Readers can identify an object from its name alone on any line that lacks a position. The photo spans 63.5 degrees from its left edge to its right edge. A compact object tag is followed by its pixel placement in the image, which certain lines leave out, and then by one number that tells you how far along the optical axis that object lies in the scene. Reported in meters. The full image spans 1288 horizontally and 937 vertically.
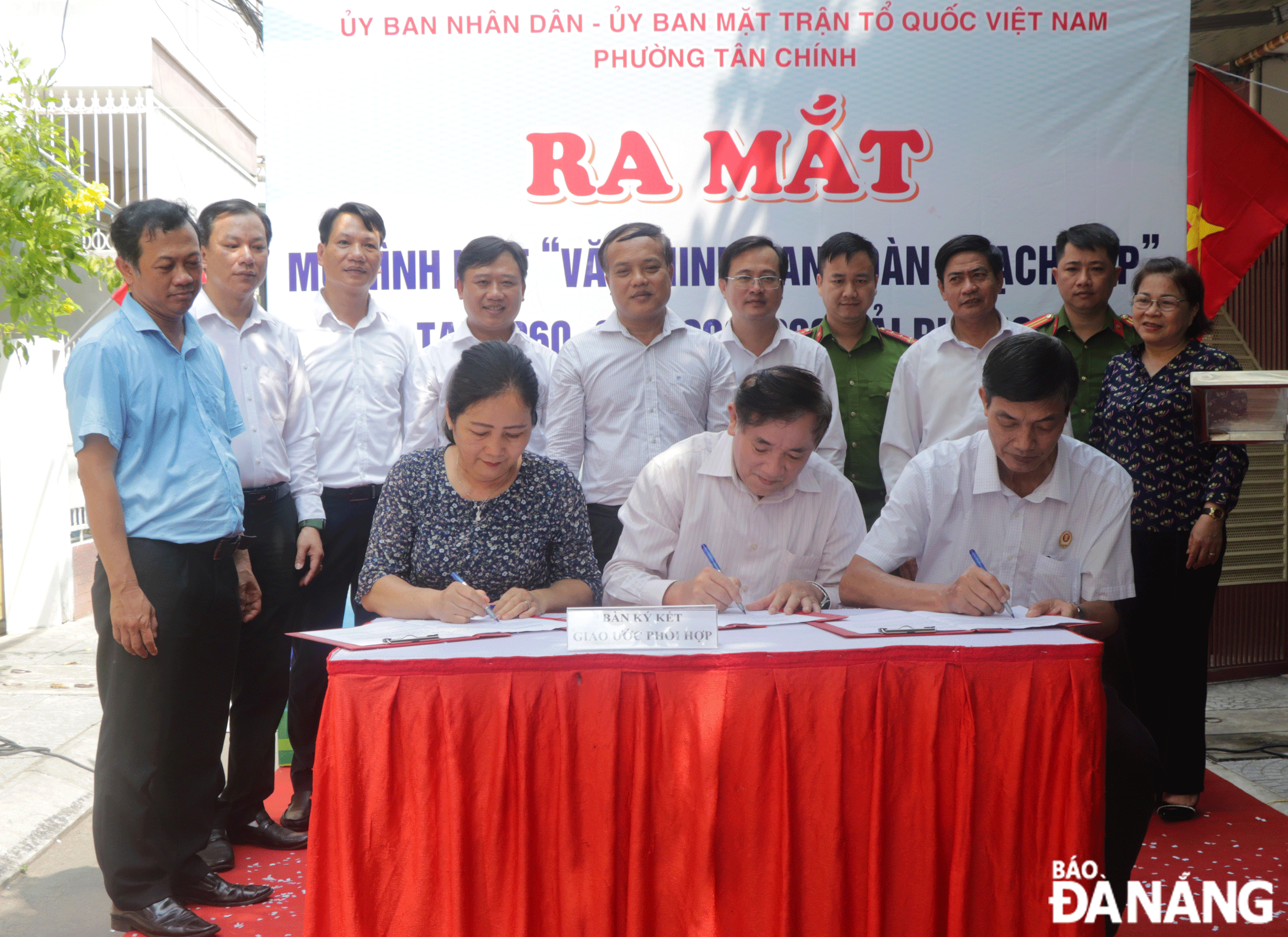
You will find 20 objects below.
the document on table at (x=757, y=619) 2.22
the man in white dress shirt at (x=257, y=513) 3.04
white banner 3.83
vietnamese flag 4.09
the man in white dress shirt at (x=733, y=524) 2.59
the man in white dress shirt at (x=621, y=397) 3.38
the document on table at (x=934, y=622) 2.05
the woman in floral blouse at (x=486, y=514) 2.38
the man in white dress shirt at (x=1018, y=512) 2.32
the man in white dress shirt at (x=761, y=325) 3.44
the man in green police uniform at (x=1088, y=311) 3.49
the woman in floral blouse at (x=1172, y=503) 3.20
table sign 1.87
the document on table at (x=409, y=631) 1.94
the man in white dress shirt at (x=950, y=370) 3.38
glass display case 2.31
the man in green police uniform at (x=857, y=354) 3.61
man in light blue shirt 2.39
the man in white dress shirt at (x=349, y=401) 3.40
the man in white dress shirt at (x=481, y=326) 3.41
